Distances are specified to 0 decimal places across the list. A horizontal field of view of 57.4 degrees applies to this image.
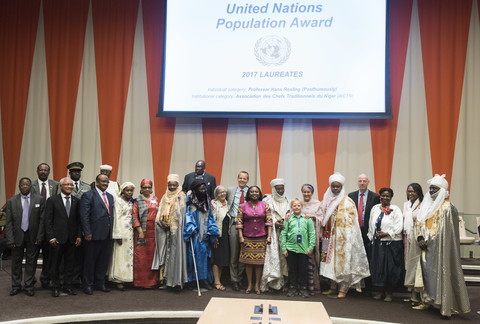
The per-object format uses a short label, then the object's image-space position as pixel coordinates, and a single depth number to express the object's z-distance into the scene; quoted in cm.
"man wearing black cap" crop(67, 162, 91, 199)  506
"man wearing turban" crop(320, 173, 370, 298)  475
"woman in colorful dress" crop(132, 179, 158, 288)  500
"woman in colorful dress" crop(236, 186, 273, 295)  485
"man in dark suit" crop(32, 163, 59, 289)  480
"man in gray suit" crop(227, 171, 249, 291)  503
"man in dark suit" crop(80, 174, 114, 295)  472
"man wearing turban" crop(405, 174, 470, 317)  415
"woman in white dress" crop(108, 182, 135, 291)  491
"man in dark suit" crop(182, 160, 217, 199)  567
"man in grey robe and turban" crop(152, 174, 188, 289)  487
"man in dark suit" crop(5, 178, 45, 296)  456
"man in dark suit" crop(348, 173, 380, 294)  495
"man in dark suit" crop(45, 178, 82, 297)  458
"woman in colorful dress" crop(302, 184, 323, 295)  496
